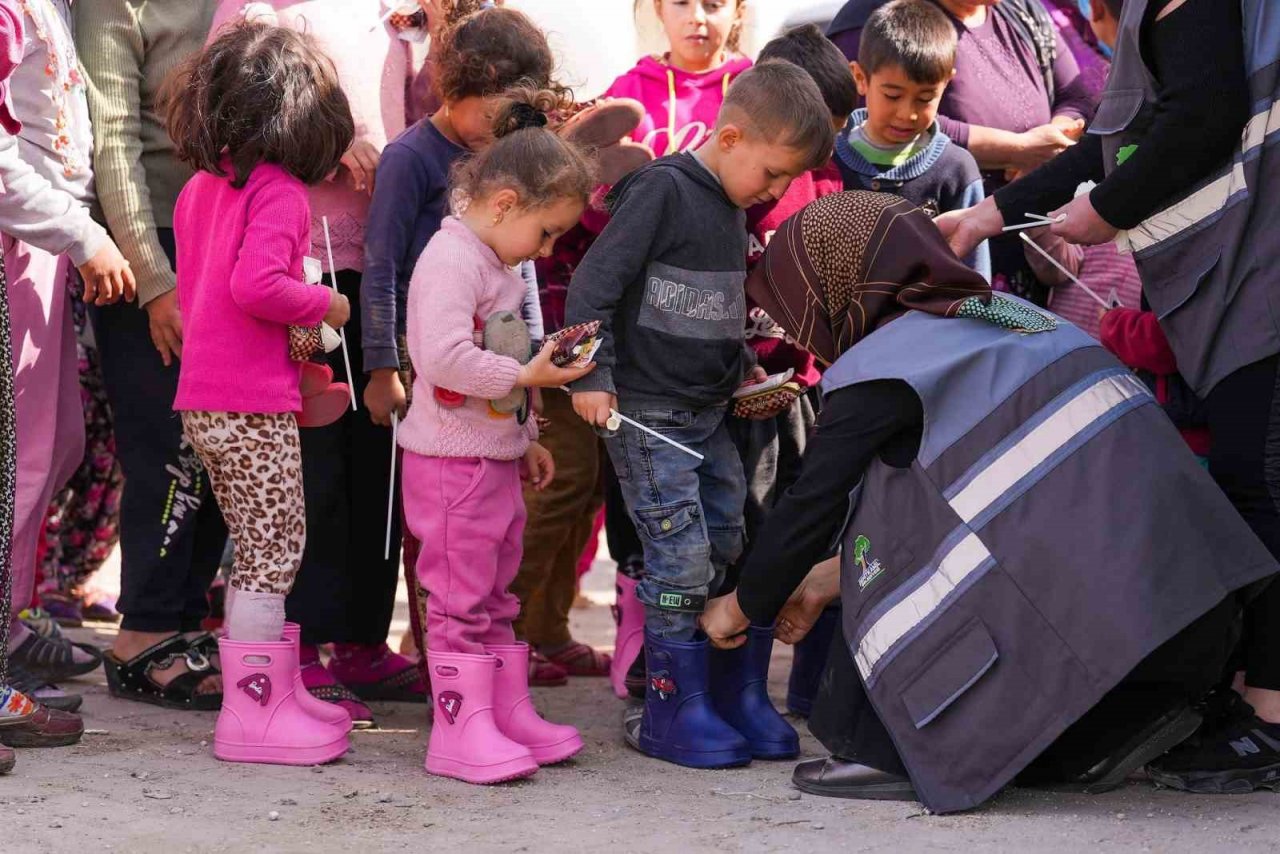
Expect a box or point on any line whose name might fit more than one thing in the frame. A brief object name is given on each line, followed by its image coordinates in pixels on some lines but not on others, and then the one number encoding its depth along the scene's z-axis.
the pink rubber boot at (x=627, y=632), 4.13
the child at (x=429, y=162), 3.64
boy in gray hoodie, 3.42
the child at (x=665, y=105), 4.17
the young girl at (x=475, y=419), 3.27
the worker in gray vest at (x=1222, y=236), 3.20
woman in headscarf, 2.94
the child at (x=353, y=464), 3.88
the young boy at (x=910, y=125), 3.96
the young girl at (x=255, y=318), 3.35
